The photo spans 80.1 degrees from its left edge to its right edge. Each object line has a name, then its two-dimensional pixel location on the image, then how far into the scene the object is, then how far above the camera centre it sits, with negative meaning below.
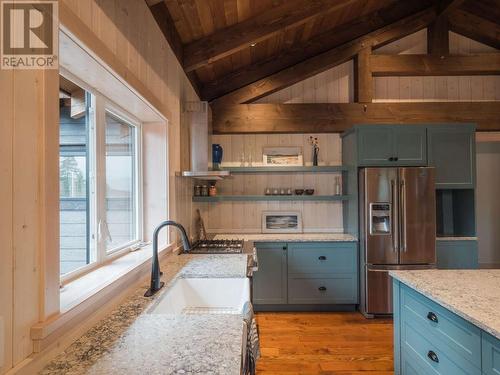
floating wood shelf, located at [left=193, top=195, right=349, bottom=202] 3.61 -0.11
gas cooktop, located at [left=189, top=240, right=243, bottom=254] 2.55 -0.53
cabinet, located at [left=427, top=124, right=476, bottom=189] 3.32 +0.36
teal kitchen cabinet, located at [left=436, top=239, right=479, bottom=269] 3.29 -0.73
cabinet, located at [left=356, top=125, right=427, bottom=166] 3.27 +0.46
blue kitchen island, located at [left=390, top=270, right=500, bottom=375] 1.21 -0.65
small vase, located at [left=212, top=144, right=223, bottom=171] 3.60 +0.42
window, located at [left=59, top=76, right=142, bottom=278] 1.50 +0.05
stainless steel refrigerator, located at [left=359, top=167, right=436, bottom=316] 3.13 -0.37
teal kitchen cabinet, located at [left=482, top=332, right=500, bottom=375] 1.15 -0.66
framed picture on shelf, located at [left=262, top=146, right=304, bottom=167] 3.86 +0.43
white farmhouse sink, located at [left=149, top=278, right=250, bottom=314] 1.77 -0.63
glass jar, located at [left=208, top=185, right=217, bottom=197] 3.56 -0.02
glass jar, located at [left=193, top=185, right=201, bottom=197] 3.40 -0.02
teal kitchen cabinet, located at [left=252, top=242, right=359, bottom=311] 3.33 -0.98
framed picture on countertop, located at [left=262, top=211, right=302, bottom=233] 3.87 -0.43
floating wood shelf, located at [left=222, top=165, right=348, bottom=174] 3.66 +0.25
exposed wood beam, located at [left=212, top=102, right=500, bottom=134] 3.72 +0.92
